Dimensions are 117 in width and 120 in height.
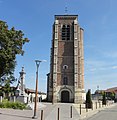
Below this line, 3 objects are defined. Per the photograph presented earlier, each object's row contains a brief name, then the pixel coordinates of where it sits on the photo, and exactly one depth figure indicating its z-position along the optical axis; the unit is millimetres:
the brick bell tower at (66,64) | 32541
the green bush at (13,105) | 14498
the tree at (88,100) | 18959
